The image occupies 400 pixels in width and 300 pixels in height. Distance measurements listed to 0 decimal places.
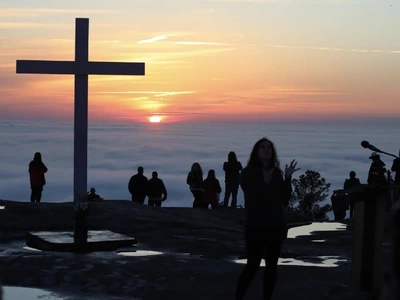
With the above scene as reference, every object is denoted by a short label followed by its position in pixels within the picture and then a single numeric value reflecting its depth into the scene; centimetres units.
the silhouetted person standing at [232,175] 2253
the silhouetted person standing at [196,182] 2232
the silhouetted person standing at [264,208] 775
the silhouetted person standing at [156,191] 2250
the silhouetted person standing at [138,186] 2244
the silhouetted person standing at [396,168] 1962
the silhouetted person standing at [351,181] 2200
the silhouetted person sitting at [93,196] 1910
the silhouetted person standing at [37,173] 2188
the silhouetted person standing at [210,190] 2270
